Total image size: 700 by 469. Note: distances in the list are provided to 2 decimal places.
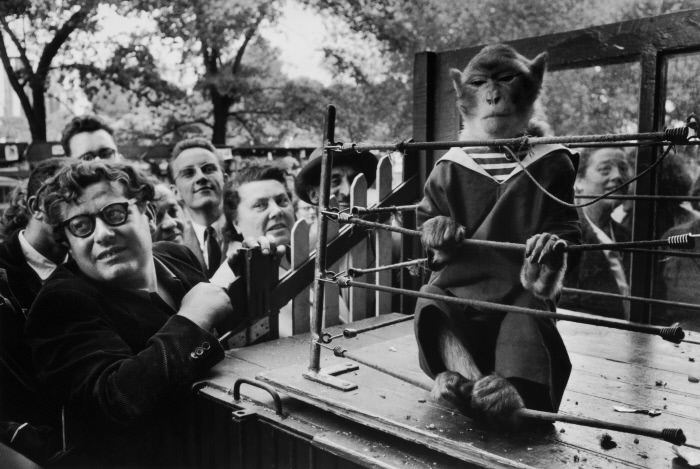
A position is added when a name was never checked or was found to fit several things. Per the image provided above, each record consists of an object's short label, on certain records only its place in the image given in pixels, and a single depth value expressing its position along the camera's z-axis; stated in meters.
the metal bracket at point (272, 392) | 2.56
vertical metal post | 2.69
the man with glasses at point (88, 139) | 4.18
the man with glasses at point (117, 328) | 2.75
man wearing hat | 4.24
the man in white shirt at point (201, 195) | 4.54
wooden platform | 2.00
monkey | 2.07
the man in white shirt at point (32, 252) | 3.10
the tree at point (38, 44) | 8.38
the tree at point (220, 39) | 9.69
